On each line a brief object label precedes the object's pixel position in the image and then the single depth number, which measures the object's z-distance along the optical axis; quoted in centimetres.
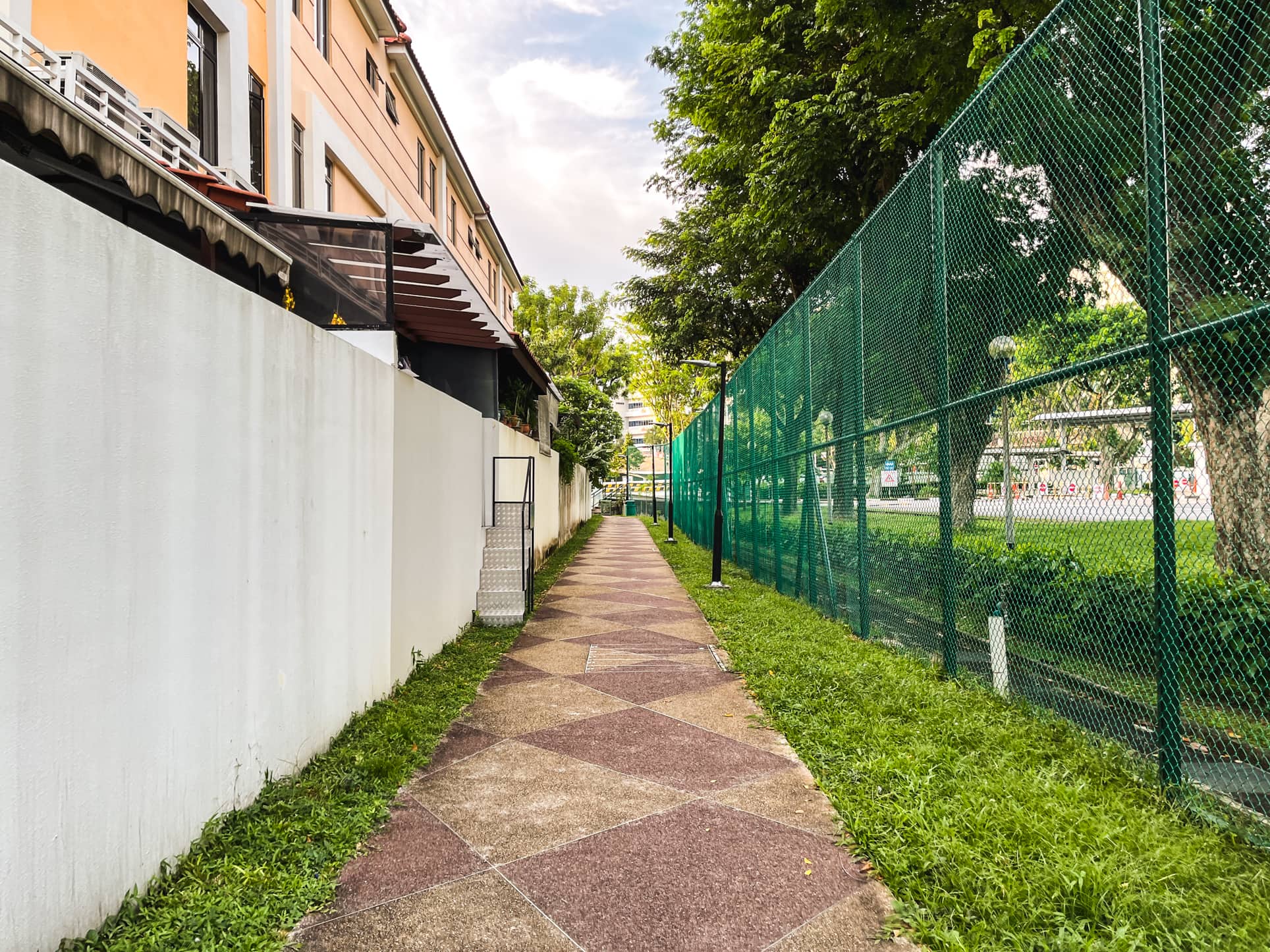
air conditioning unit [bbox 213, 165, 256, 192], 714
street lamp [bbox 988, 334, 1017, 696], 421
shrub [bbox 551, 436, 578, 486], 1909
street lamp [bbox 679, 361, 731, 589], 1024
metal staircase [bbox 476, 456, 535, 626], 771
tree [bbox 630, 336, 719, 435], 3772
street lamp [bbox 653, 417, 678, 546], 2064
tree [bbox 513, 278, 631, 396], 3506
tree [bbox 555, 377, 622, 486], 2514
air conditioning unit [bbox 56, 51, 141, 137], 471
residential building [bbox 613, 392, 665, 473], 8319
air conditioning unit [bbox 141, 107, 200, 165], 582
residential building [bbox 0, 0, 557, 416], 572
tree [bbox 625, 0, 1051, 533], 716
